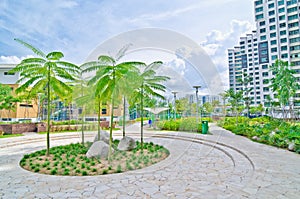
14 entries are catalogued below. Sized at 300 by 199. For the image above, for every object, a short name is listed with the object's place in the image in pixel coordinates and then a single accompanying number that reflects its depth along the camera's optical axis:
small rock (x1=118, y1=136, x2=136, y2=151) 9.84
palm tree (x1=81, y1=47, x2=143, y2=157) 6.93
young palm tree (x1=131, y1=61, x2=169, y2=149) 9.38
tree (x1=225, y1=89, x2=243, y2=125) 23.72
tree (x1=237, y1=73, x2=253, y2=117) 23.56
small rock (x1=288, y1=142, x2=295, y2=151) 8.76
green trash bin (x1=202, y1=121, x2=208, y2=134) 16.38
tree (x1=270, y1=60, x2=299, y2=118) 19.44
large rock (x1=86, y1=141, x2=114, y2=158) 8.14
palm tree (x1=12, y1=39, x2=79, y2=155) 8.44
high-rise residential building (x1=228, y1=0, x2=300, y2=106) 52.06
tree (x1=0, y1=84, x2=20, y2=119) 19.84
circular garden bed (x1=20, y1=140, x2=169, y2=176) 6.72
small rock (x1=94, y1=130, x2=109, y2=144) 10.83
